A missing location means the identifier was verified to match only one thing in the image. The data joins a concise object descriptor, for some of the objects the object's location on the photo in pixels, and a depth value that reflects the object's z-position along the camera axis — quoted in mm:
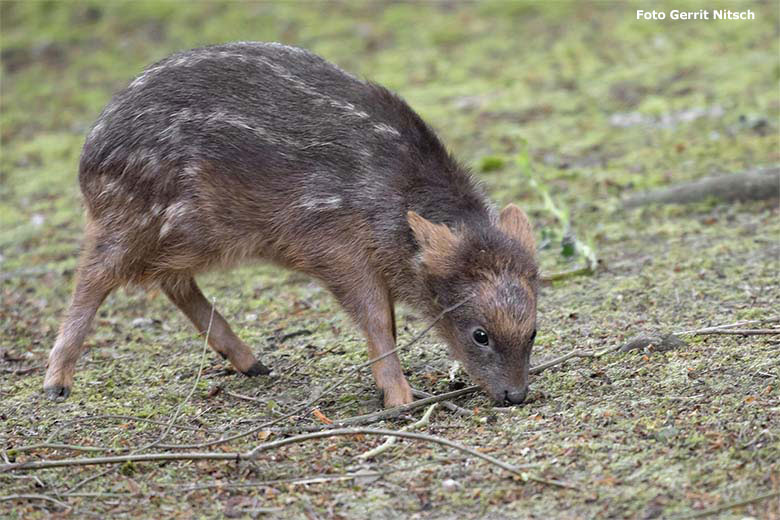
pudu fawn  12437
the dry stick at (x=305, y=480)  9875
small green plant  15805
